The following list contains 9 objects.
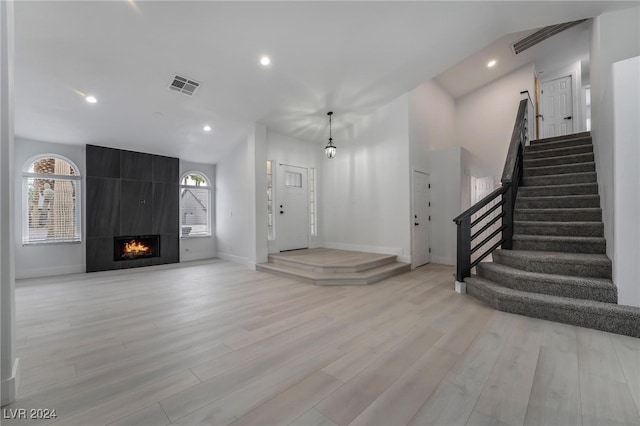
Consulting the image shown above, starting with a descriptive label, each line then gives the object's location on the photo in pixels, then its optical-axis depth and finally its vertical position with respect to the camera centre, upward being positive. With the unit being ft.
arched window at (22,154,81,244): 16.88 +1.03
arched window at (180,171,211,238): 23.16 +0.90
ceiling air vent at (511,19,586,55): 16.89 +12.41
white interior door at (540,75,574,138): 21.65 +9.22
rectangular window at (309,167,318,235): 22.90 +1.25
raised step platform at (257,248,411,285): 14.12 -3.43
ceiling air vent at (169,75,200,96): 13.35 +7.06
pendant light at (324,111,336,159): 17.95 +4.49
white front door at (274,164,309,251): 20.68 +0.48
